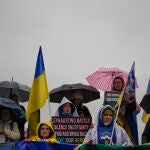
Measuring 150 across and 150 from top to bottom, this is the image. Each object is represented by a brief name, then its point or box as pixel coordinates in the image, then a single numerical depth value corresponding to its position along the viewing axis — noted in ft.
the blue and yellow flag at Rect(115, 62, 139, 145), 36.63
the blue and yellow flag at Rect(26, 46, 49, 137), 37.93
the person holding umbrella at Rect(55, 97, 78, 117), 38.34
